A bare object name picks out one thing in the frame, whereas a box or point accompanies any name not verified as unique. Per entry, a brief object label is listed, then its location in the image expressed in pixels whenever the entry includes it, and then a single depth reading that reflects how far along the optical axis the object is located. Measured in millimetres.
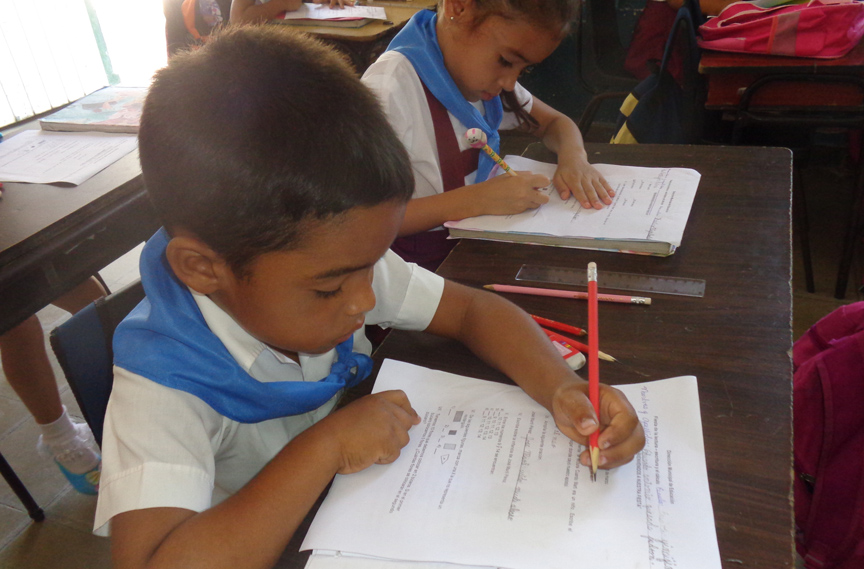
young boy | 598
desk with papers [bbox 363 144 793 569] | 586
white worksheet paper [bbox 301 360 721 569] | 549
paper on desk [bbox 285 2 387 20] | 2834
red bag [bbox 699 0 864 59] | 1904
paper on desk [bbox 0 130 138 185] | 1374
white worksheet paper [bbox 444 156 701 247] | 1031
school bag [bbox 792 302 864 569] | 917
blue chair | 753
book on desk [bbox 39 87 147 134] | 1595
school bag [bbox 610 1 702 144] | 2053
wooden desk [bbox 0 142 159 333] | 1142
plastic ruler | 908
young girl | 1167
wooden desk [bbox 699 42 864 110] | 1944
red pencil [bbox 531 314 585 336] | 847
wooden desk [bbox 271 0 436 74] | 2658
